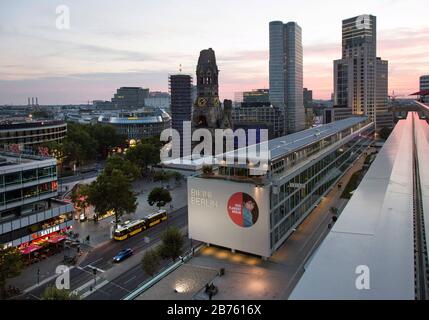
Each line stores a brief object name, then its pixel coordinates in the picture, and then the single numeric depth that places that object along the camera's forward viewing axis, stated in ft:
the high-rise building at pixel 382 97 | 600.15
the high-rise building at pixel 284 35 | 650.43
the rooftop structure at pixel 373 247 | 43.52
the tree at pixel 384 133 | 457.35
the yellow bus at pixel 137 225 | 143.95
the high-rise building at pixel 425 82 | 620.98
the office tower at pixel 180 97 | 535.60
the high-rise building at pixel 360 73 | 577.43
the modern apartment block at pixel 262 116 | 524.93
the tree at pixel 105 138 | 360.48
